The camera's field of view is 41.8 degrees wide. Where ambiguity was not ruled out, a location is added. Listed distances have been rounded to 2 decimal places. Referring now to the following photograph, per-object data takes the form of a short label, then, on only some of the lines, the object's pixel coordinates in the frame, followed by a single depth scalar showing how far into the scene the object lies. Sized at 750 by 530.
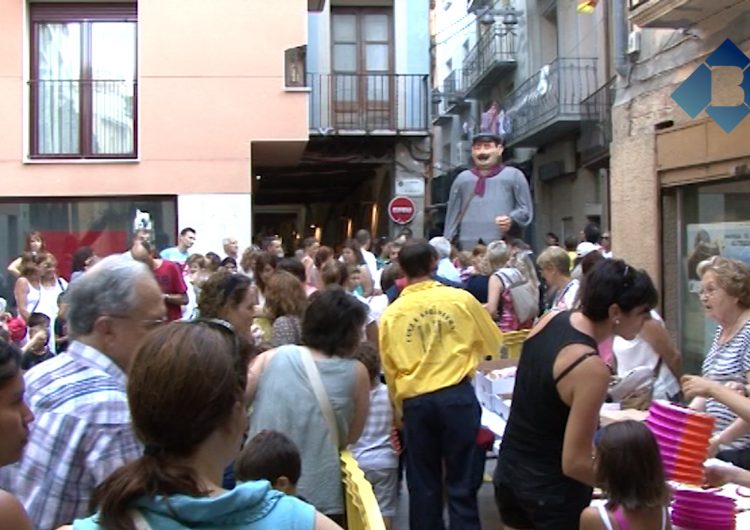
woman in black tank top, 3.65
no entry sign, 19.77
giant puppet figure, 8.82
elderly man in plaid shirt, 2.64
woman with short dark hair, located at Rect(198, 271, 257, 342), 5.01
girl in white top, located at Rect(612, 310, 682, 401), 5.65
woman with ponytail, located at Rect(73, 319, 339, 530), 1.82
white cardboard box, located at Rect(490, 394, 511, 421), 6.29
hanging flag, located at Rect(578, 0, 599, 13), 13.90
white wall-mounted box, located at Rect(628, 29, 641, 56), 12.17
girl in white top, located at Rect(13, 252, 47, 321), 9.52
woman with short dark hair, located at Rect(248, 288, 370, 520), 4.32
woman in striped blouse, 5.16
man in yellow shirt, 5.52
